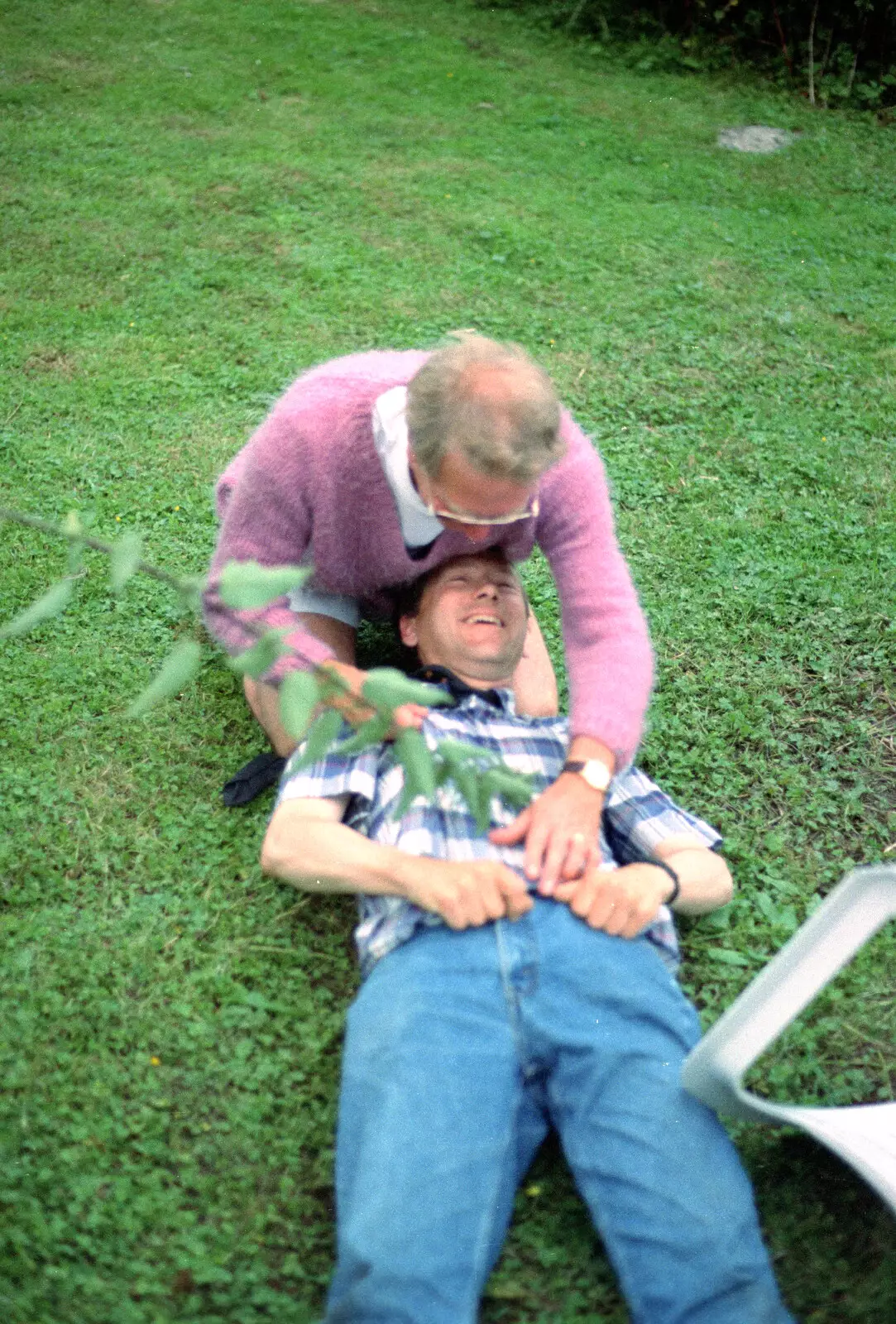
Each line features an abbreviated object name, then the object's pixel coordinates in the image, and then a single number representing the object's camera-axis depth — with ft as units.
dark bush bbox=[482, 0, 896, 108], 24.26
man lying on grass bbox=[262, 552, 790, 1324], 6.10
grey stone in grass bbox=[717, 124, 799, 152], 22.36
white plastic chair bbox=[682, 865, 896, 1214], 5.91
